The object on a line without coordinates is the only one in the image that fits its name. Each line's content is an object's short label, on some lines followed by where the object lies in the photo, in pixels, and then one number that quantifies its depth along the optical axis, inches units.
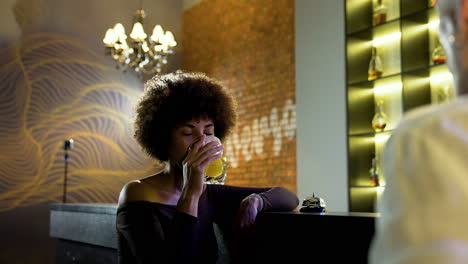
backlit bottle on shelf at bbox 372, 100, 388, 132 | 176.7
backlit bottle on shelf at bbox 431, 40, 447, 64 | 155.6
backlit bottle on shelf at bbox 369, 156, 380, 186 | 174.2
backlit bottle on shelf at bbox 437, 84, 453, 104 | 153.1
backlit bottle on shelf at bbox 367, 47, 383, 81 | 178.5
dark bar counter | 40.6
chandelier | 210.1
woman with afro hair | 57.6
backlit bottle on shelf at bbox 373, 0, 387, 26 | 177.8
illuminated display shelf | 165.0
